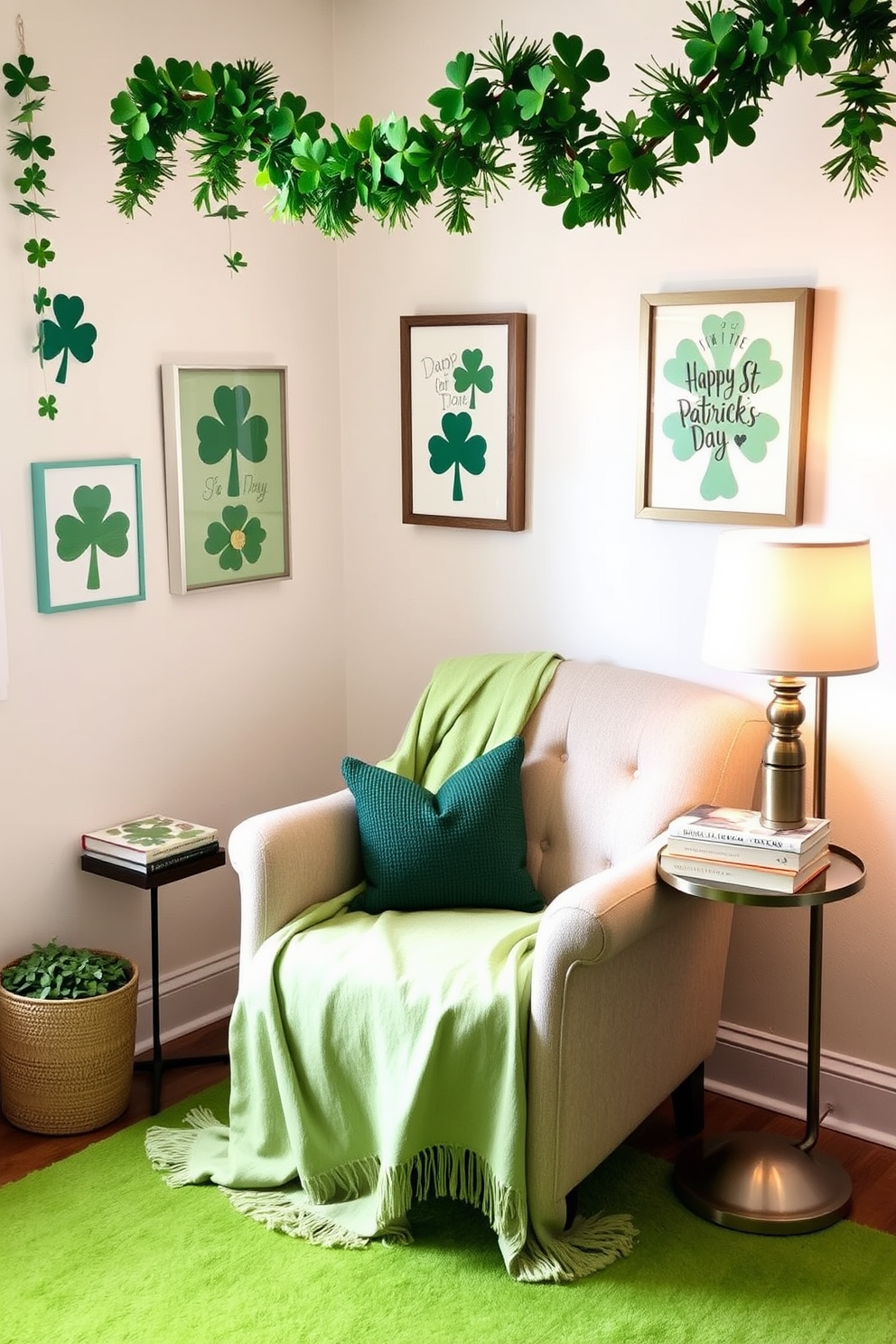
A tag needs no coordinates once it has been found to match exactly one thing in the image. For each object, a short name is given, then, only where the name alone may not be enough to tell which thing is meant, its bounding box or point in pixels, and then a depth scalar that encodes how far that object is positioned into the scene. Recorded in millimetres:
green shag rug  2314
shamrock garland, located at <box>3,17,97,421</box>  2785
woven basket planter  2895
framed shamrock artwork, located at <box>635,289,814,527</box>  2865
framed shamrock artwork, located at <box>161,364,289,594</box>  3266
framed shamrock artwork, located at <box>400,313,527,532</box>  3330
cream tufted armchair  2408
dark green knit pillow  2840
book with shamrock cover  3041
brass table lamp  2436
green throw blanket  2449
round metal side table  2578
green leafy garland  1960
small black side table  3023
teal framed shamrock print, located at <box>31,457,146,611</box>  2986
